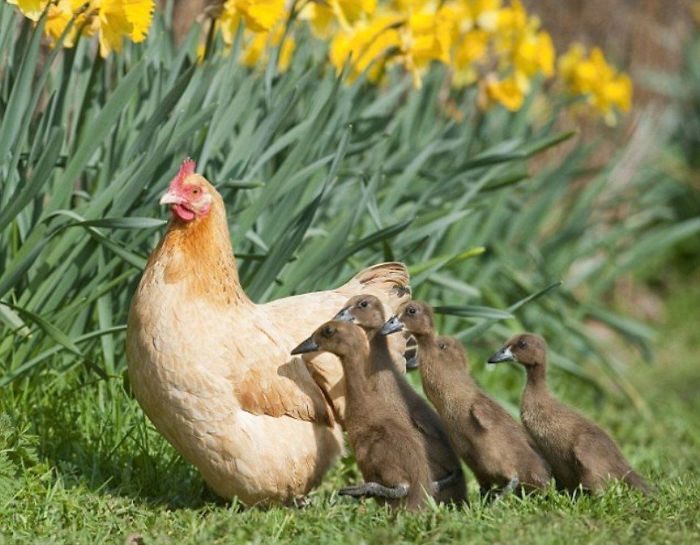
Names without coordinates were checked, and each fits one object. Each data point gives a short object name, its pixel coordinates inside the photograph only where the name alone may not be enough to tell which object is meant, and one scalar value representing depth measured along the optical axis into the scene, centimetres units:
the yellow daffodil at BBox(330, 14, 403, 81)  1148
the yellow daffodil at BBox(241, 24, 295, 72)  1209
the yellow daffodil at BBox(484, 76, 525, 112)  1319
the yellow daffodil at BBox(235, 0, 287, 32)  946
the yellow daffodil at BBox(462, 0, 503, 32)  1316
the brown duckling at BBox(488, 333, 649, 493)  785
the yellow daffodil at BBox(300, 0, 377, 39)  1023
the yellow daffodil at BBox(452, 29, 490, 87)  1330
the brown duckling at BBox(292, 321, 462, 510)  762
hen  758
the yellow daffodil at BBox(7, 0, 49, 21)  816
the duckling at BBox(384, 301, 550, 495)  795
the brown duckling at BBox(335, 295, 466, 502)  798
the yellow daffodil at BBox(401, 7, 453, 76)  1099
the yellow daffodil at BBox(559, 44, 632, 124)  1435
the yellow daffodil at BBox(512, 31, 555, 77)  1367
